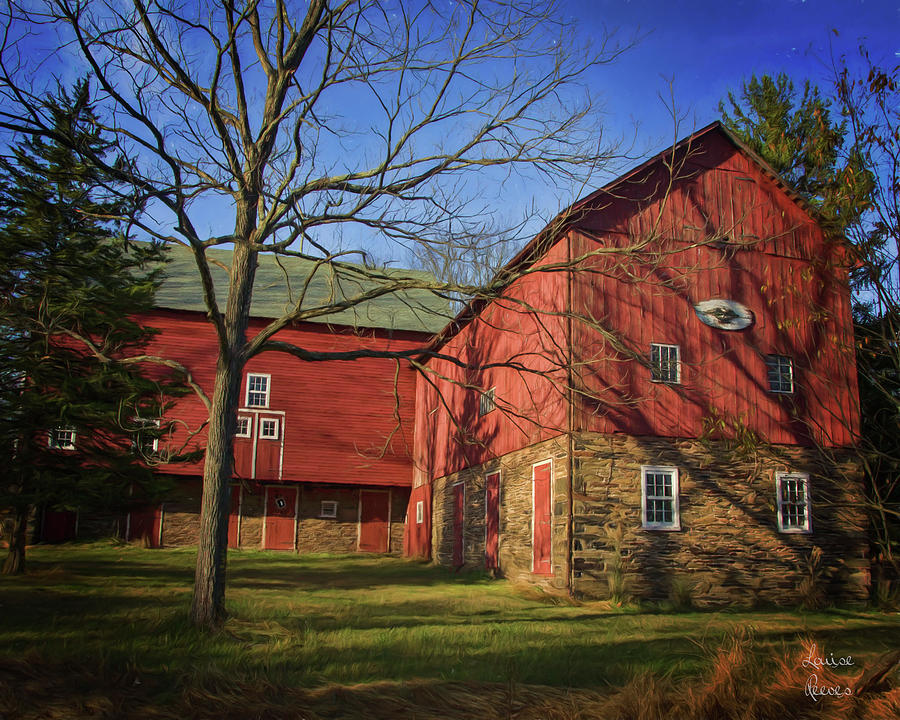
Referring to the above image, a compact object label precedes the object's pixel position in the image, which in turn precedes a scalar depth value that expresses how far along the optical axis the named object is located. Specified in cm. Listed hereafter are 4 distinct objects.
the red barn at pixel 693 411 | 1396
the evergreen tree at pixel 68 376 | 1256
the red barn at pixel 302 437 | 2497
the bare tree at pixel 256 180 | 984
